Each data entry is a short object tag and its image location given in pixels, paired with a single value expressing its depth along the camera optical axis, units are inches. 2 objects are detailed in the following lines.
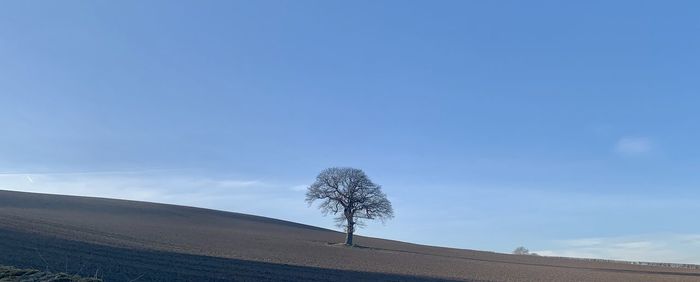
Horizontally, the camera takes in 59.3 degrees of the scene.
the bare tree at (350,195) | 2637.8
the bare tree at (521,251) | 5038.1
